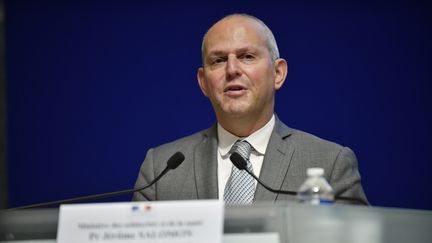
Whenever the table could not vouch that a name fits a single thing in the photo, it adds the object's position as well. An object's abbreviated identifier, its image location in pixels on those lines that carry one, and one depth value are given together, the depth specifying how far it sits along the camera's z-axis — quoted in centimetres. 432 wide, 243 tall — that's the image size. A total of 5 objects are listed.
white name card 313
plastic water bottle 331
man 371
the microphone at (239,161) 346
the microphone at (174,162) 346
